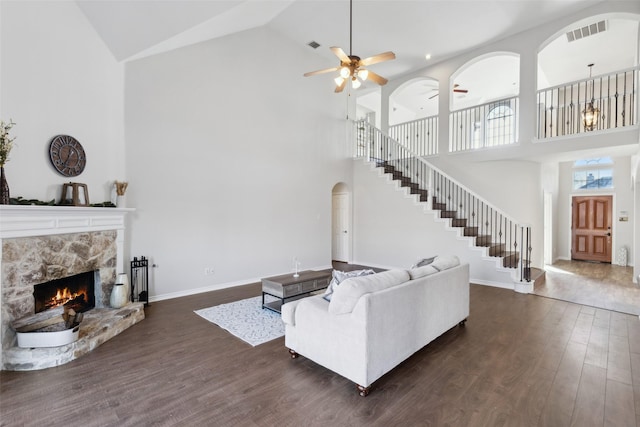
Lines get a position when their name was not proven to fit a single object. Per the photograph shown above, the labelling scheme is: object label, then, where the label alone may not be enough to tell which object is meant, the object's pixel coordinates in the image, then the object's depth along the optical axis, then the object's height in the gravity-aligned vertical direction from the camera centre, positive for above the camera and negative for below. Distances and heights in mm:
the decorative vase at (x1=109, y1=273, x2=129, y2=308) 4129 -1162
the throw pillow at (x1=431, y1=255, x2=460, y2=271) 3630 -659
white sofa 2469 -1038
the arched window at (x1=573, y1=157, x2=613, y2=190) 8883 +1105
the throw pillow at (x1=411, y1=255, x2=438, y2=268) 4019 -699
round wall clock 3604 +667
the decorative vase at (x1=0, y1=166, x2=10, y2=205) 2971 +184
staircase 6262 +243
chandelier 6652 +2120
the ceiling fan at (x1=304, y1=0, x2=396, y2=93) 3979 +1987
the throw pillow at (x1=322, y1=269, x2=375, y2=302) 2984 -676
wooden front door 8969 -556
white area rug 3695 -1527
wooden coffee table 4312 -1137
